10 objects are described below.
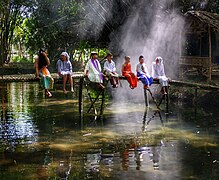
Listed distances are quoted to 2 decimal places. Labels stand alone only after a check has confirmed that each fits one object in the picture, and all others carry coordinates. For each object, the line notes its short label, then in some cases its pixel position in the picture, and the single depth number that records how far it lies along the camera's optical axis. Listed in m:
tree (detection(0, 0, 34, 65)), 27.48
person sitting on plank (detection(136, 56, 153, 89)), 13.07
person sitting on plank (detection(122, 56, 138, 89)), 12.81
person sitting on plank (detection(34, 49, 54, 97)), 10.98
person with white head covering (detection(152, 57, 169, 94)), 13.31
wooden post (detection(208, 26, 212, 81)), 16.43
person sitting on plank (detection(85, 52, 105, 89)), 11.95
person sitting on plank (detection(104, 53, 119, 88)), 12.38
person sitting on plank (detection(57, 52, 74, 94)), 11.54
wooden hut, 16.62
